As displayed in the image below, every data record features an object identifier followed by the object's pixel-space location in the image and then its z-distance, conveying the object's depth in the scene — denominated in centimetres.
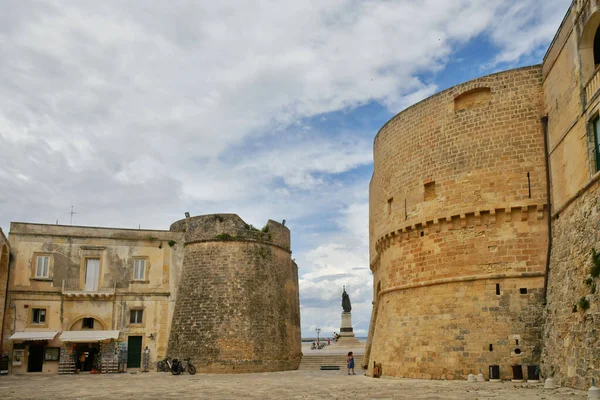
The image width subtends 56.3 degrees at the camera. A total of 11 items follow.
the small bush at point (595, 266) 1103
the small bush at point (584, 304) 1126
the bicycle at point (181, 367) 2238
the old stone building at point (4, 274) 2294
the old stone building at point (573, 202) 1138
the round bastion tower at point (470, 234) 1464
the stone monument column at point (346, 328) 3659
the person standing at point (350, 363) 2122
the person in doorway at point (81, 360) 2366
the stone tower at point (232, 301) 2367
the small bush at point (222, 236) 2521
